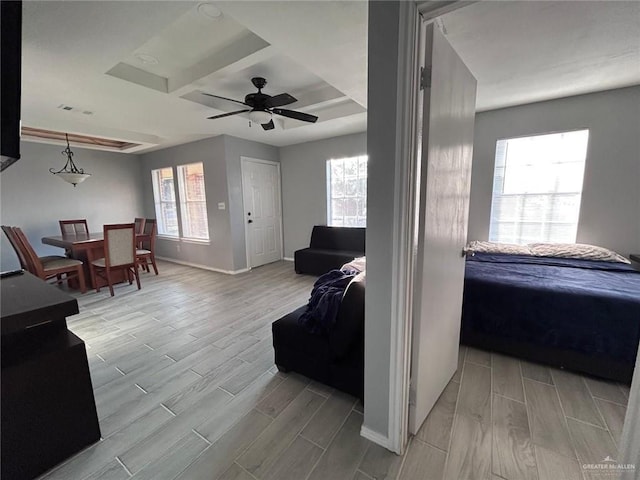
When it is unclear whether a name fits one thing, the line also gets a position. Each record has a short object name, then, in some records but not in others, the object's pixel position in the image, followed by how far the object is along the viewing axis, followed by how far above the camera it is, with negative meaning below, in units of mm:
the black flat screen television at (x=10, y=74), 1013 +530
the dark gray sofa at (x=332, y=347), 1567 -985
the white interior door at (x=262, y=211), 4941 -178
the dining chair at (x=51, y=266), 3221 -809
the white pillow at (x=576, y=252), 2820 -620
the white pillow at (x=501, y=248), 3183 -637
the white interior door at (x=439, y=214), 1251 -82
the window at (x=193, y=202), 5121 +20
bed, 1752 -871
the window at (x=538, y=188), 3215 +128
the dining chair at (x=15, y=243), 3264 -468
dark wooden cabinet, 1130 -844
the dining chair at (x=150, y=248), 4441 -791
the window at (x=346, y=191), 4711 +169
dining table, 3702 -611
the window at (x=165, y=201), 5682 +56
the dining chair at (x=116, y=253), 3576 -692
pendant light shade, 4068 +466
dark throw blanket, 1702 -709
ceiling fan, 2525 +962
